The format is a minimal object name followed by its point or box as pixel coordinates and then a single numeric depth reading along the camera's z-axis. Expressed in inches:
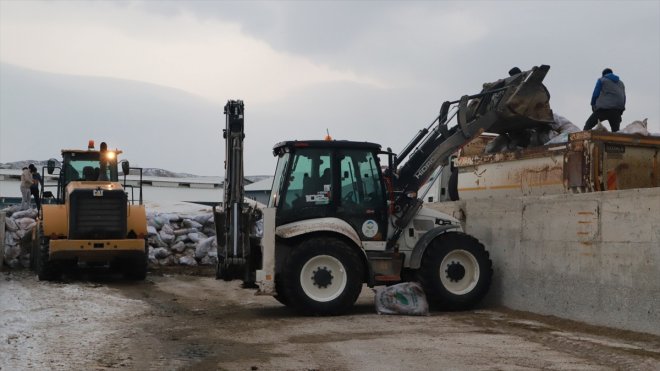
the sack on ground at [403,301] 395.9
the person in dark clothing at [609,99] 480.4
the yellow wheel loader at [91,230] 570.6
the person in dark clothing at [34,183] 780.6
